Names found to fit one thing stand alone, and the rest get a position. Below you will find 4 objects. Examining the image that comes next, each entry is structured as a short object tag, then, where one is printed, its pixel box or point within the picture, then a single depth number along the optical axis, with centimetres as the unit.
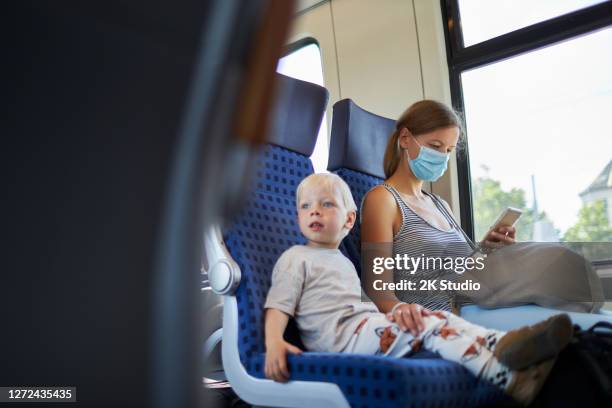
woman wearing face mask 194
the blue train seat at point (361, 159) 186
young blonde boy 129
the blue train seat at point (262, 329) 123
